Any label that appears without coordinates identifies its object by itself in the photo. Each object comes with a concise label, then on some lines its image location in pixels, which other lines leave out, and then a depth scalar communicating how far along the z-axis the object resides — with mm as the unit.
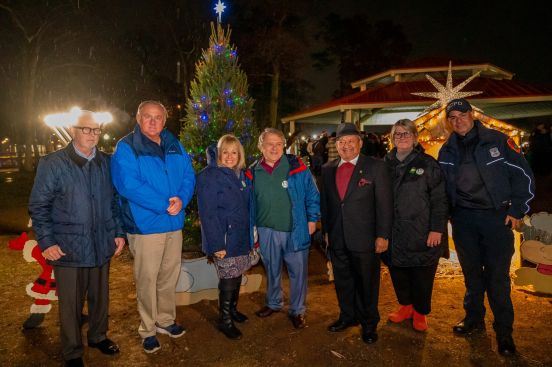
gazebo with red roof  13398
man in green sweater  4066
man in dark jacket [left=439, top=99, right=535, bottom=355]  3561
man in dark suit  3726
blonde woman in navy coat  3807
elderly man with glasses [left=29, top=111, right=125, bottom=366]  3201
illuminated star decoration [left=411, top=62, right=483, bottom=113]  7418
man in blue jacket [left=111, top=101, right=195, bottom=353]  3467
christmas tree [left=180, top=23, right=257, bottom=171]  5711
